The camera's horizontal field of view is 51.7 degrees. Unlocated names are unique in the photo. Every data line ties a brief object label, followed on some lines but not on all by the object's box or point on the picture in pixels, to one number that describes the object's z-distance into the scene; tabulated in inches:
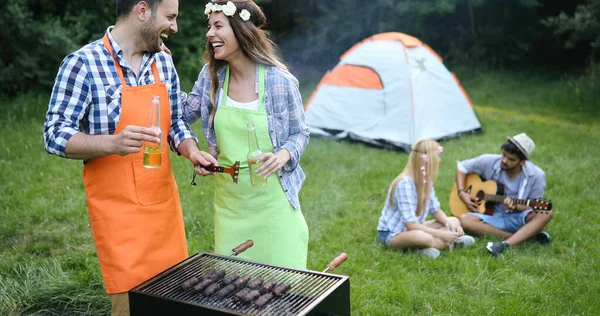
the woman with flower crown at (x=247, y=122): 117.5
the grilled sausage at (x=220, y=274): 103.5
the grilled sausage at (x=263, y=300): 94.7
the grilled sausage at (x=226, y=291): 98.0
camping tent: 331.0
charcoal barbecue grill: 93.7
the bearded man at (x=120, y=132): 101.2
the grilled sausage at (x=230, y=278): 102.5
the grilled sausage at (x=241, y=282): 100.8
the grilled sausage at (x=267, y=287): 99.3
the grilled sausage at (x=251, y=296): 95.6
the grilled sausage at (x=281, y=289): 97.8
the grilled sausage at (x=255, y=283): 99.9
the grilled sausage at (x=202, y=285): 99.0
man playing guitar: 206.8
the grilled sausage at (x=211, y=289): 98.2
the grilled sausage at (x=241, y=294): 96.2
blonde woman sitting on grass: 198.2
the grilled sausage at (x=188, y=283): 99.7
